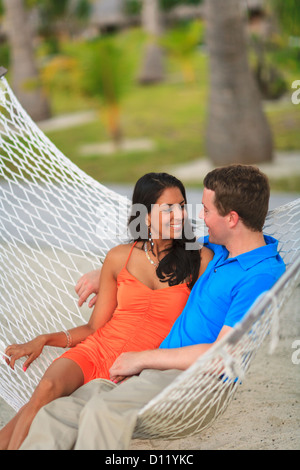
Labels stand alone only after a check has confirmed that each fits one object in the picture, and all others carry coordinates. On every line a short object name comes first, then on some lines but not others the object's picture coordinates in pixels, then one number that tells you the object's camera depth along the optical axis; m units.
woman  3.04
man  2.79
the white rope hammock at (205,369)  2.64
